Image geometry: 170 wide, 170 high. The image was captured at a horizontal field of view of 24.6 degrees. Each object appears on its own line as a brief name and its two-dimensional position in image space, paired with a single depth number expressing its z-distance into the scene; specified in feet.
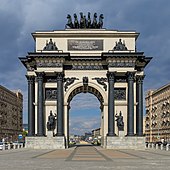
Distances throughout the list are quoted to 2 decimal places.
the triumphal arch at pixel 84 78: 173.99
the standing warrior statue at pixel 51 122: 175.32
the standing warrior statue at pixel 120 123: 174.60
